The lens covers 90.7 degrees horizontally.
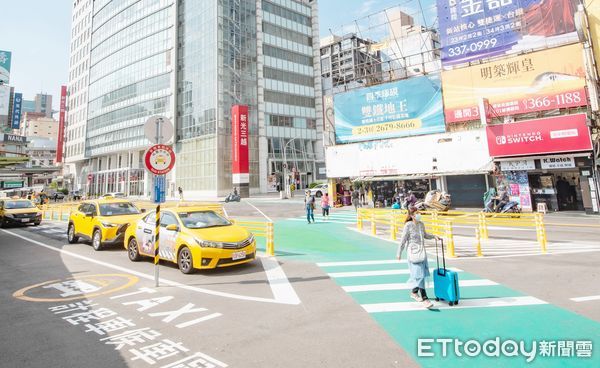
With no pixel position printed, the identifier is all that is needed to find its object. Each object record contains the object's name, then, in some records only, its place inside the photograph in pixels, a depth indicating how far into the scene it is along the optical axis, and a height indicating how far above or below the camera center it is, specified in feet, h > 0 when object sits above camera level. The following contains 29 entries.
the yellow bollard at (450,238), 30.89 -4.19
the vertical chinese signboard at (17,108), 292.81 +104.30
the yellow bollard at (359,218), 51.29 -2.98
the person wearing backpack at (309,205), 60.85 -0.42
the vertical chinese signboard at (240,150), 145.38 +27.24
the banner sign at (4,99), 160.86 +63.59
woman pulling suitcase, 18.42 -3.48
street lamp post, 138.14 +13.10
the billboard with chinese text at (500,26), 68.08 +41.94
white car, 125.39 +5.11
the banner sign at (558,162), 60.95 +6.82
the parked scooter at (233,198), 125.05 +2.93
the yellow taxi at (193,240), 25.50 -3.03
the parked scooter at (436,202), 67.67 -0.74
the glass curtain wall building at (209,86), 158.81 +72.21
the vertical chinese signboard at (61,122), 264.72 +78.96
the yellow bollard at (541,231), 32.17 -3.90
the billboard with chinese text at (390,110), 80.94 +26.56
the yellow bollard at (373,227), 46.06 -4.07
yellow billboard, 64.28 +26.35
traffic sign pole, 23.27 +4.10
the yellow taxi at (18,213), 64.23 -0.17
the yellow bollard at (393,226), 40.81 -3.62
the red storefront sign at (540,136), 59.72 +12.62
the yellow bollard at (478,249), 30.86 -5.42
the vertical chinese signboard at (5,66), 169.07 +84.50
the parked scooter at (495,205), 59.36 -1.77
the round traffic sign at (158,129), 24.29 +6.57
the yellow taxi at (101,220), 37.88 -1.43
